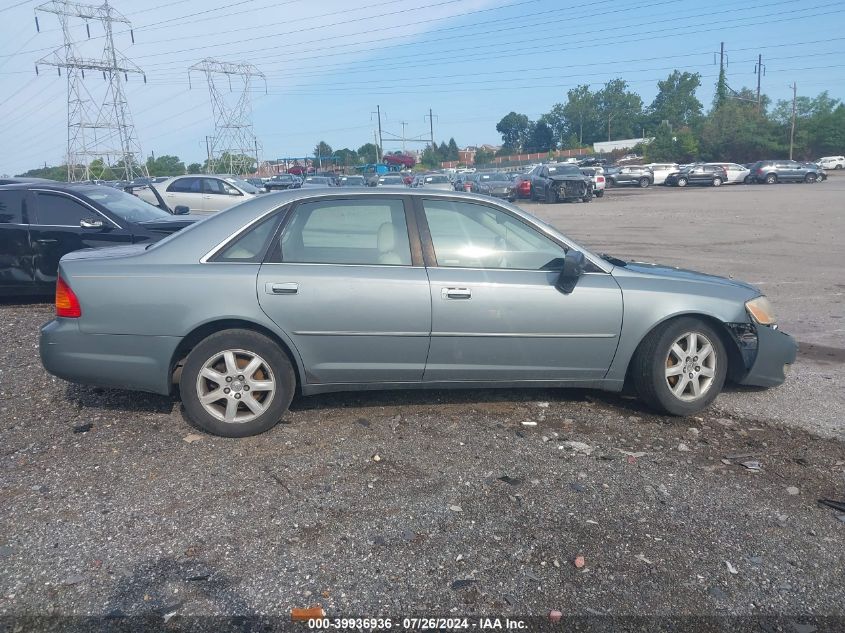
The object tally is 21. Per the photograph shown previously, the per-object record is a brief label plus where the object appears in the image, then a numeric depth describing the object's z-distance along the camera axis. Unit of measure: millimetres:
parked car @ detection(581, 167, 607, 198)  37219
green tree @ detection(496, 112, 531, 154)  130000
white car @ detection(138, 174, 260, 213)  20531
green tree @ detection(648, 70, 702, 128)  109500
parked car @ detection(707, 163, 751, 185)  48000
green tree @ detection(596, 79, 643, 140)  111000
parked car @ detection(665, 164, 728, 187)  46250
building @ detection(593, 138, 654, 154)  92375
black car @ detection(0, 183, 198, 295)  8328
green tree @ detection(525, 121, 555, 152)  120312
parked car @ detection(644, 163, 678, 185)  48756
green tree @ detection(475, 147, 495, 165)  113750
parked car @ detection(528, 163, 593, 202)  32156
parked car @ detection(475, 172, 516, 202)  35438
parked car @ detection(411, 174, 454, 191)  37697
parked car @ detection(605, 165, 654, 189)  47544
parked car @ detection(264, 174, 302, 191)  40869
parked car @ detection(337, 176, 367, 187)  34681
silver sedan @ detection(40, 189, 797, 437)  4555
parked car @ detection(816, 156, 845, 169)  61625
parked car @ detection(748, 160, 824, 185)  46750
